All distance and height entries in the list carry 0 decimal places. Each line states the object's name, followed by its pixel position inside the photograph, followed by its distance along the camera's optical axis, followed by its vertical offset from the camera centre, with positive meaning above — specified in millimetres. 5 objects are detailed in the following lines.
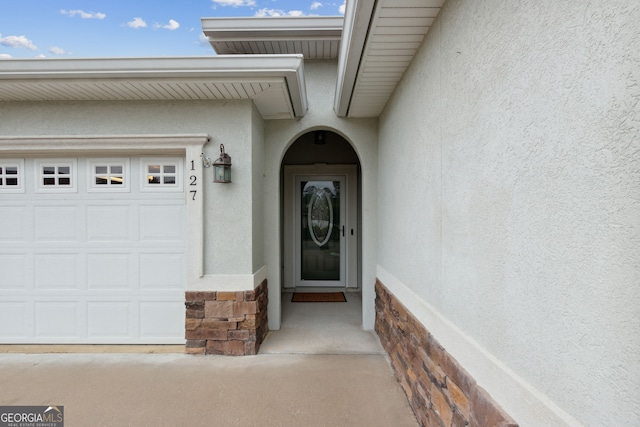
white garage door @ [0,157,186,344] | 3523 -415
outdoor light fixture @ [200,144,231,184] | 3227 +502
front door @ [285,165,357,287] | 5863 -231
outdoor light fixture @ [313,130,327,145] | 5420 +1360
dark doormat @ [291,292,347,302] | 5207 -1399
